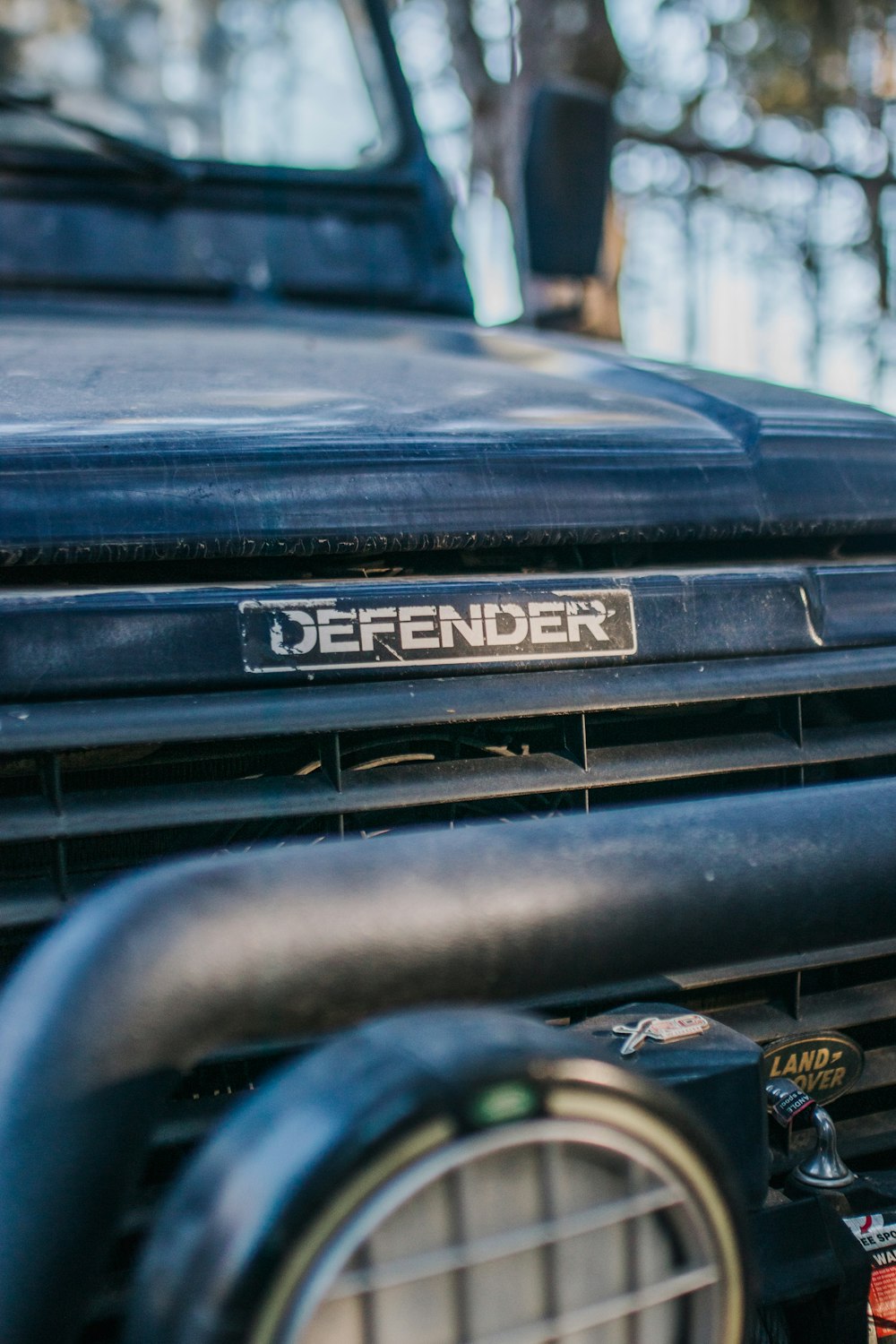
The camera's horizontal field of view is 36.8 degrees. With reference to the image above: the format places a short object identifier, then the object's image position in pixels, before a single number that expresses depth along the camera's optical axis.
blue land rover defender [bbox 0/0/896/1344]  0.80
